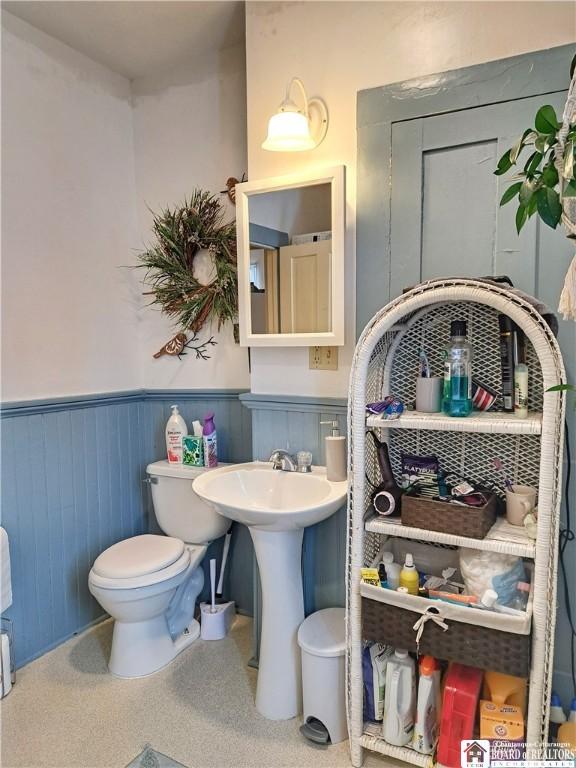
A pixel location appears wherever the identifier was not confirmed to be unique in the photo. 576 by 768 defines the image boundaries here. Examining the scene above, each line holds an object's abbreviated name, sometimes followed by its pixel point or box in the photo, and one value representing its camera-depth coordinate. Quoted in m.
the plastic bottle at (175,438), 2.40
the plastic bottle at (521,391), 1.41
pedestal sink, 1.74
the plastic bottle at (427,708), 1.49
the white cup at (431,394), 1.55
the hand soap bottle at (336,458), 1.79
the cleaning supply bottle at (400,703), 1.53
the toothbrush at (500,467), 1.58
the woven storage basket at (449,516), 1.39
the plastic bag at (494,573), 1.43
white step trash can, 1.65
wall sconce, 1.74
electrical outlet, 1.89
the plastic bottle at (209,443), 2.32
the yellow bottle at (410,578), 1.50
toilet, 1.95
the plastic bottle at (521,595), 1.41
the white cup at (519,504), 1.45
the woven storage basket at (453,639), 1.34
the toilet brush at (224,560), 2.38
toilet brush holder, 2.28
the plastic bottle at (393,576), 1.55
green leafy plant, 1.00
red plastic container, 1.43
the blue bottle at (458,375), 1.47
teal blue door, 1.52
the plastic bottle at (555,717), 1.54
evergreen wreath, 2.32
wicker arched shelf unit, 1.31
